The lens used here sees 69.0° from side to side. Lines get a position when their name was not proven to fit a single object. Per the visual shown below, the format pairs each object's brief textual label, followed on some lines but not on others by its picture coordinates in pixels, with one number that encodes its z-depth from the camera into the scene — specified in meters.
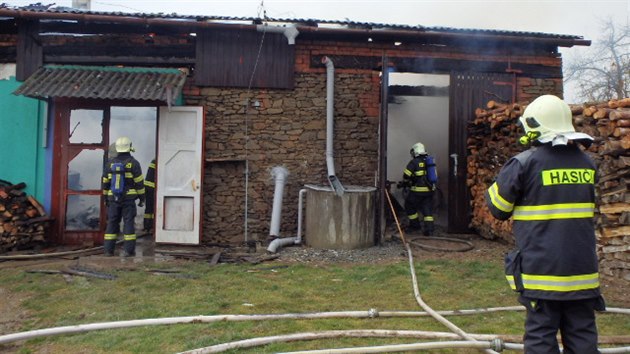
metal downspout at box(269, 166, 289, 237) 8.32
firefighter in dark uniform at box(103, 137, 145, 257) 7.33
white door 8.25
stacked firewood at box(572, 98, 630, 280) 5.45
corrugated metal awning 7.54
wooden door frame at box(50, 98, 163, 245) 8.34
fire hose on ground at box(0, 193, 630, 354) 3.28
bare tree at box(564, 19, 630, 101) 20.62
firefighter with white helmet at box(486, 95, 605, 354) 2.62
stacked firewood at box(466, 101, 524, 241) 8.09
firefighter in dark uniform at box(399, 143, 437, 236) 9.35
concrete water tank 7.81
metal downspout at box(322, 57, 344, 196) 8.67
